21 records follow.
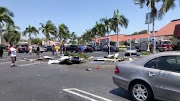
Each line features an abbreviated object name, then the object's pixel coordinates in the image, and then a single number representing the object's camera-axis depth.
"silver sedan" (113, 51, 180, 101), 5.22
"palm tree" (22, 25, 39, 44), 66.38
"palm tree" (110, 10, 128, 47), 51.64
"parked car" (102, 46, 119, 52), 43.69
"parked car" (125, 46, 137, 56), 31.20
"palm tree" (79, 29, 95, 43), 81.16
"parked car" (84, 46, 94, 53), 43.88
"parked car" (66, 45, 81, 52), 41.68
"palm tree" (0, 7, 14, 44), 39.23
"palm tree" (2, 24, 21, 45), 61.14
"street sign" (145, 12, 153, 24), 27.31
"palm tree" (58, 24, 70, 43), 67.50
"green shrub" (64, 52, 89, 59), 18.95
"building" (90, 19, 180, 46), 33.09
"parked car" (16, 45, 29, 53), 44.11
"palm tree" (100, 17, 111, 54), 57.38
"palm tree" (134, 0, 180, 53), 19.58
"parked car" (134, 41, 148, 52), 41.63
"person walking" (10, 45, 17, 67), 15.78
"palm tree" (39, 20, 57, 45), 63.00
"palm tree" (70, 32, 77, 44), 103.49
